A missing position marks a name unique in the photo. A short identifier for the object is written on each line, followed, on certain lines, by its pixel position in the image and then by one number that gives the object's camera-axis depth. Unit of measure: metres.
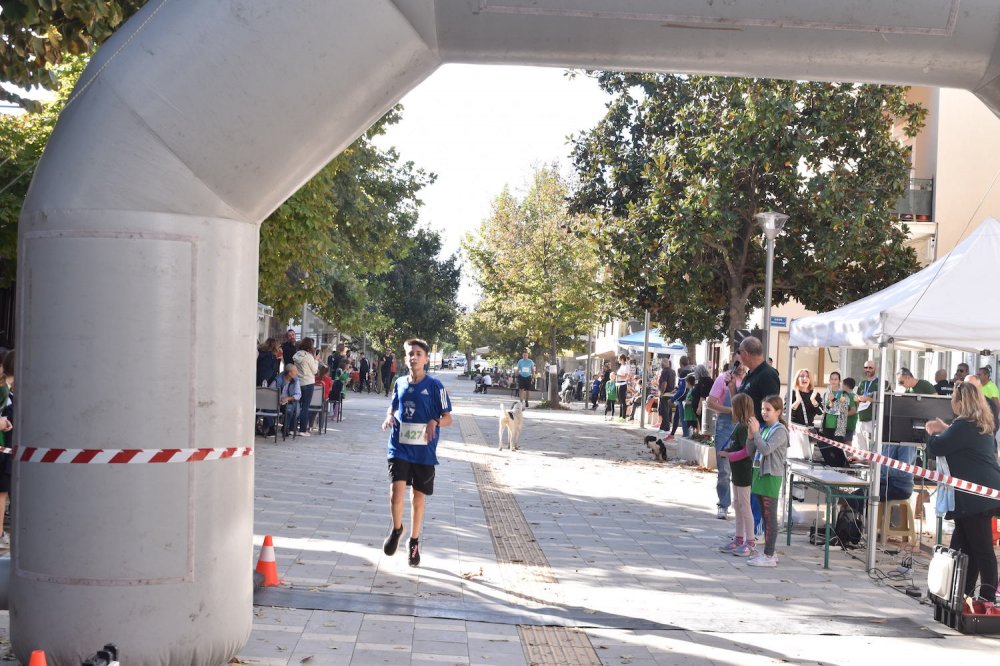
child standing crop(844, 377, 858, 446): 14.76
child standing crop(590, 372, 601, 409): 40.91
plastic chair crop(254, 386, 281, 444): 18.80
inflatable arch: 5.34
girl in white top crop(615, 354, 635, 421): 32.66
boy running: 8.70
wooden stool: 10.67
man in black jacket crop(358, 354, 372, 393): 48.44
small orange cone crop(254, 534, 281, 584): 7.65
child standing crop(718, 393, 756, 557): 9.87
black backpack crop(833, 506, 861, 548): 10.68
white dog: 19.94
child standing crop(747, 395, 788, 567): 9.46
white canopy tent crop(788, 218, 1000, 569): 9.93
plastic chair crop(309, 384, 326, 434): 21.53
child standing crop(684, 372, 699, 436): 21.25
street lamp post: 16.42
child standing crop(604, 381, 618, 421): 33.38
